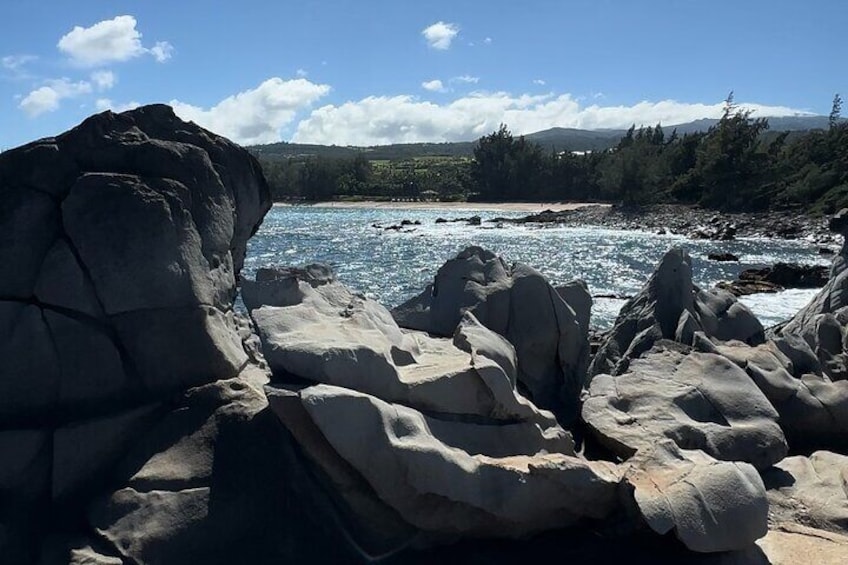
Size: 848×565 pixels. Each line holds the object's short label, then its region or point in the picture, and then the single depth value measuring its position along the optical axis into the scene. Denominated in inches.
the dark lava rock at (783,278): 1189.1
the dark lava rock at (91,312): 247.6
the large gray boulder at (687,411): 337.7
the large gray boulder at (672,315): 490.0
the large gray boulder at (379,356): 262.1
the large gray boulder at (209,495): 233.0
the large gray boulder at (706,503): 251.6
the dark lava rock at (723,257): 1561.3
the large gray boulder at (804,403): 411.2
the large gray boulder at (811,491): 316.8
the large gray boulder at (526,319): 407.8
